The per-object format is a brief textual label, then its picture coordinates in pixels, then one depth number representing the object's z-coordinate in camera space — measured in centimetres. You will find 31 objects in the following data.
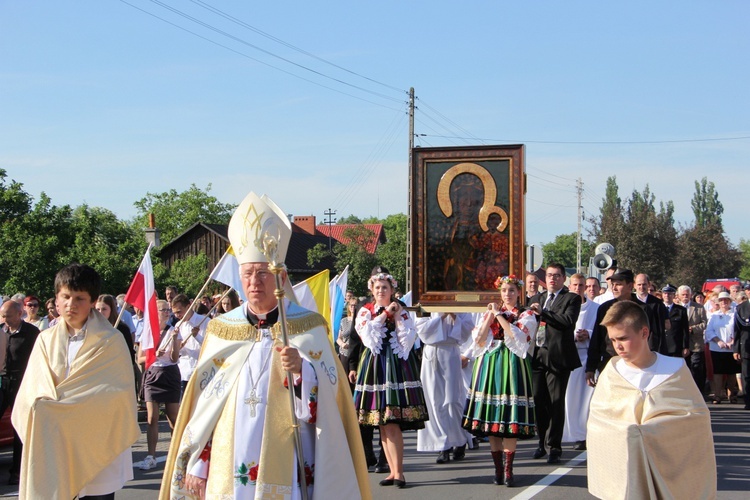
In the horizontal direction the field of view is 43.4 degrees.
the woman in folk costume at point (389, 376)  916
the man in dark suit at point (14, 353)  1010
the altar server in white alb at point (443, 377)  1116
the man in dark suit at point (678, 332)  1370
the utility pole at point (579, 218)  6181
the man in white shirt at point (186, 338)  1156
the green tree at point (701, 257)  4819
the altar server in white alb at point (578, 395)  1179
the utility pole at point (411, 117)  3525
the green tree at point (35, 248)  3152
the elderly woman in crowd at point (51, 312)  1327
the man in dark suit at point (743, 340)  1694
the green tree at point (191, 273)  4379
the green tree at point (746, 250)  11348
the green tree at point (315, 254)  5747
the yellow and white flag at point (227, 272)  1131
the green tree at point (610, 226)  4588
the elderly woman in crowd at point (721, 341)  1794
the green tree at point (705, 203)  9500
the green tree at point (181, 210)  8338
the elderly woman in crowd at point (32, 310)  1240
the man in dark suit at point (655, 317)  995
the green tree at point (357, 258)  5116
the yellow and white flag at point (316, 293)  1207
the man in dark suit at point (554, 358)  1074
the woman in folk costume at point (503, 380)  914
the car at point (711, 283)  3172
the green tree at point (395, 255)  5051
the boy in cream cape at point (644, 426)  501
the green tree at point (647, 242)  4594
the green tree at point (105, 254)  3394
